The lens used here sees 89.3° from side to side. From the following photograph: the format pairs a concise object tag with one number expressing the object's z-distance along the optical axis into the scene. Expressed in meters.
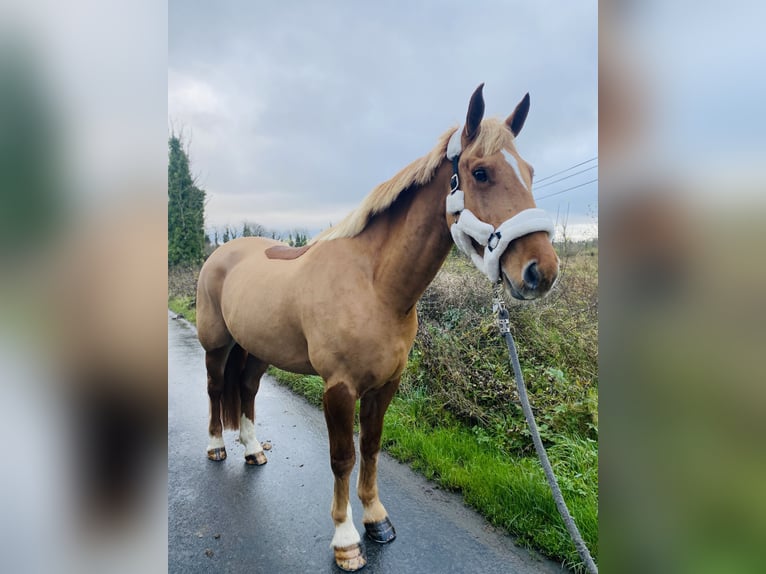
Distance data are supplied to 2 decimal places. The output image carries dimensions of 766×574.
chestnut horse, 1.48
